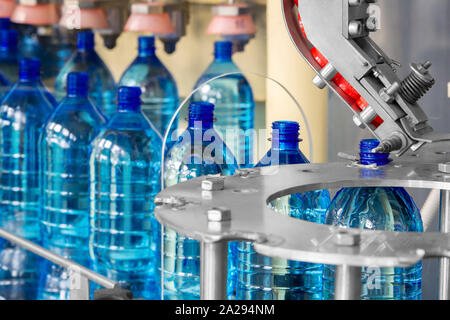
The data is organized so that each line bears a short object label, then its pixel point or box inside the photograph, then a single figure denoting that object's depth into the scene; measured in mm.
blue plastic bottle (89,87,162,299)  2088
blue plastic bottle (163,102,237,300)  1773
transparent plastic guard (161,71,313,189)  1646
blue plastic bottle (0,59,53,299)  2447
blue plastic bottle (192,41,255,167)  2695
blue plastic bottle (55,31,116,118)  2787
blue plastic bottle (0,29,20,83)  3000
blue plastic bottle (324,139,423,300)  1556
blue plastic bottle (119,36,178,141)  2756
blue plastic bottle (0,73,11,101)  2776
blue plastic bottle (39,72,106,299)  2271
